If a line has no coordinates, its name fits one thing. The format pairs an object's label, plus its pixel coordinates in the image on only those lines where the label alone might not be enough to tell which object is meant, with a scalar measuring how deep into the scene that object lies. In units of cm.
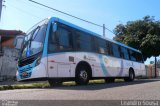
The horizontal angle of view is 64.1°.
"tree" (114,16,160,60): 1531
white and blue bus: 518
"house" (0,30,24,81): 1164
